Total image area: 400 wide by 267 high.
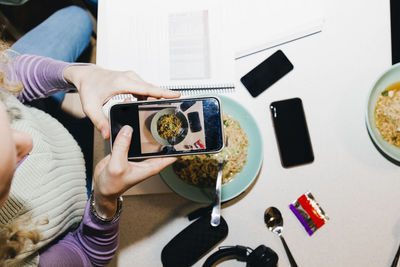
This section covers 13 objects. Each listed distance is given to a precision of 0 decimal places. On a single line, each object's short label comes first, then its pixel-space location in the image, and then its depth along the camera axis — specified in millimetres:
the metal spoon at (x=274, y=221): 809
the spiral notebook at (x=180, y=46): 823
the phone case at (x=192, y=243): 780
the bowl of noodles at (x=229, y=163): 775
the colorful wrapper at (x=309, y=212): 808
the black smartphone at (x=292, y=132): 817
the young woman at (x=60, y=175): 647
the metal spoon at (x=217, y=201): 749
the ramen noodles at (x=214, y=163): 788
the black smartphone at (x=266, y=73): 829
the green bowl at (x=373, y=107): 766
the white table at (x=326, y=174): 814
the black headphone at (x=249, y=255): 736
